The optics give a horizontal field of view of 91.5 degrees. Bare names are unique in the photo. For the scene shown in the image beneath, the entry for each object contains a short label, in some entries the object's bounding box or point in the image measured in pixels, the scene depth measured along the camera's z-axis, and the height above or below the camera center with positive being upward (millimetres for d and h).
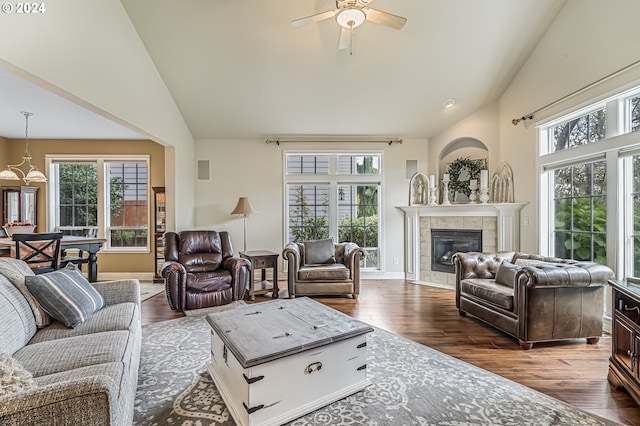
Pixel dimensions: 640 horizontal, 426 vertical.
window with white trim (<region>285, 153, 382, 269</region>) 5922 +240
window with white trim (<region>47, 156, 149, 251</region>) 5801 +265
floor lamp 5246 +80
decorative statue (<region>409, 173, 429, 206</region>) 5750 +431
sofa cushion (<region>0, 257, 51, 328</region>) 2078 -497
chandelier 4344 +540
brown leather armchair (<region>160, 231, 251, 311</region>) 3871 -782
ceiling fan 2670 +1727
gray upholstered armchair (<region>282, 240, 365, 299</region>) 4637 -974
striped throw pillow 2113 -590
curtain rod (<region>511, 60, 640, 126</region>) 2937 +1333
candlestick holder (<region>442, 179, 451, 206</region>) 5312 +332
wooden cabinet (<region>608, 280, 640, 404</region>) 2057 -892
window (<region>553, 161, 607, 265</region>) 3357 +0
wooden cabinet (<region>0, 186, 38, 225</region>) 5418 +179
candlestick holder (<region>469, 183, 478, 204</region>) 5113 +310
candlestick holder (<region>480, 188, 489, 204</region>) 4895 +256
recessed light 4885 +1732
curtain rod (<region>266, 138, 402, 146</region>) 5812 +1356
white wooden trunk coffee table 1783 -934
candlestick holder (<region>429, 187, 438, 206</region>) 5473 +279
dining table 3941 -448
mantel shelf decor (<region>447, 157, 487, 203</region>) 5281 +673
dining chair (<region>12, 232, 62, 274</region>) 3629 -445
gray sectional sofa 1041 -750
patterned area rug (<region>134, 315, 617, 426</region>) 1895 -1255
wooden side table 4578 -775
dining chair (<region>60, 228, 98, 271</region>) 4354 -660
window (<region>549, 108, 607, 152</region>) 3372 +953
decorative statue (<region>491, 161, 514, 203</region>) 4680 +438
